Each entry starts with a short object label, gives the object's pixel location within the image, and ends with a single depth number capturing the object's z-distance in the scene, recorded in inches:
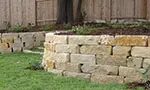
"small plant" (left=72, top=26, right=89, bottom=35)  244.5
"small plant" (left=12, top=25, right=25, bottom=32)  438.4
